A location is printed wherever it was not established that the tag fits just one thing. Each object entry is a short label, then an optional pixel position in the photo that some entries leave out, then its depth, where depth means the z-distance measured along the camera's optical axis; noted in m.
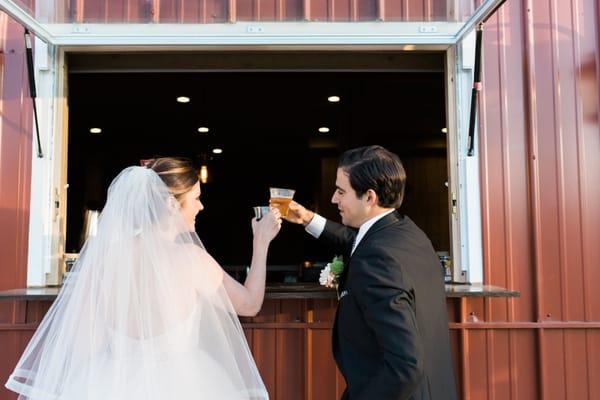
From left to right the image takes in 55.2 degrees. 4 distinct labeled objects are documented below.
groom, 1.66
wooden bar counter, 3.03
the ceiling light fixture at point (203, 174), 8.65
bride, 2.05
